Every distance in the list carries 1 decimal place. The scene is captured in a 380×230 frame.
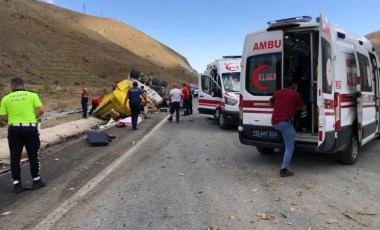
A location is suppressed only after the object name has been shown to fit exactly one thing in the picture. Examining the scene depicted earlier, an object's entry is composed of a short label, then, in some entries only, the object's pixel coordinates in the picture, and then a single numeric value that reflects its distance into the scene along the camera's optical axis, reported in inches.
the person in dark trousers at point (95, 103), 845.2
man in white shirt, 724.0
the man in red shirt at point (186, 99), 865.5
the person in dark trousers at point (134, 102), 624.2
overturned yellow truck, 769.4
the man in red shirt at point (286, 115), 306.0
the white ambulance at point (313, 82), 300.4
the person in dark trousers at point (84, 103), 780.6
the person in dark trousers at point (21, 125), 279.0
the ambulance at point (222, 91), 590.9
